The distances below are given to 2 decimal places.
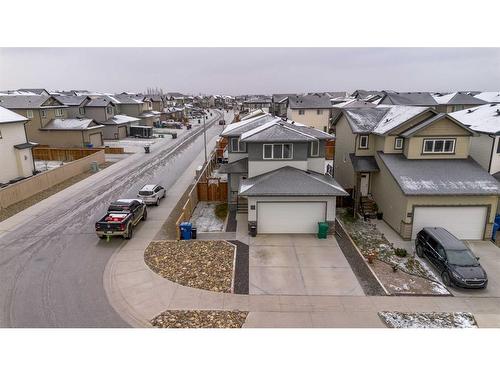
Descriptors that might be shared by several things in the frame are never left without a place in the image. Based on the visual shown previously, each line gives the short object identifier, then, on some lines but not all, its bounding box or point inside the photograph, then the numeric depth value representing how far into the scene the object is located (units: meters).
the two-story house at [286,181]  18.66
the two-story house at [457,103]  50.88
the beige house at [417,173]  18.16
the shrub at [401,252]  16.73
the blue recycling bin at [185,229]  18.22
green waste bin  18.41
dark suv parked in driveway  13.65
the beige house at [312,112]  58.00
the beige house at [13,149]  28.73
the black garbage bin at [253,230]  18.84
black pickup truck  18.22
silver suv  24.06
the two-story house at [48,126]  42.91
